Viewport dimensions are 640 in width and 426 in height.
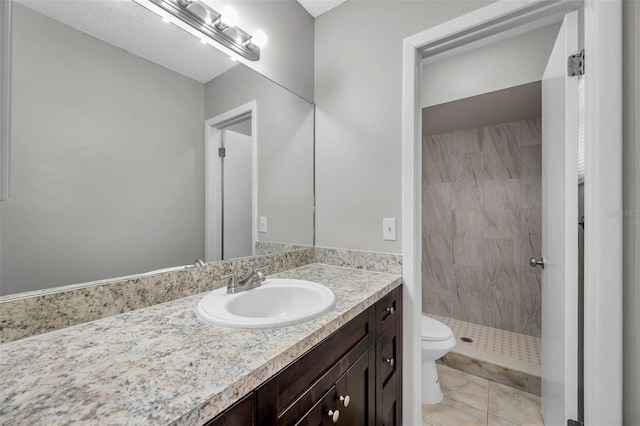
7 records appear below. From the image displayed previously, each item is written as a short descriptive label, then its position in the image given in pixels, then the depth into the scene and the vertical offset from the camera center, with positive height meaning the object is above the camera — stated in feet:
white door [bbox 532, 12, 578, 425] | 3.59 -0.30
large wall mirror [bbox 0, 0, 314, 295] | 2.29 +0.73
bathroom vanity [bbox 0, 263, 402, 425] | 1.41 -1.01
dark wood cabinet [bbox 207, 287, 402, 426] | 1.86 -1.56
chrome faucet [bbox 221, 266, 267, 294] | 3.31 -0.89
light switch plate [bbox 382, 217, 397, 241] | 4.46 -0.23
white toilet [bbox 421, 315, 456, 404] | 5.55 -2.98
